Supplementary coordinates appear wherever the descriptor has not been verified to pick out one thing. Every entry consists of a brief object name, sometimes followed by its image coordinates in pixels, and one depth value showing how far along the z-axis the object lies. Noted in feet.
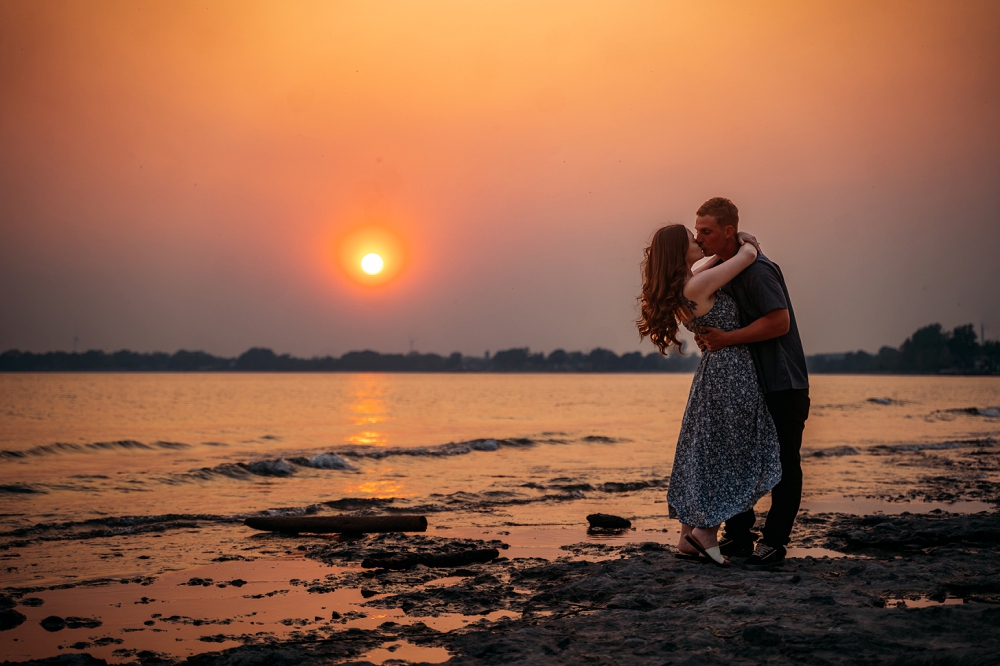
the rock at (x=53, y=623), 15.14
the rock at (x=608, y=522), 26.00
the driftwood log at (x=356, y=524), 24.71
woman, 16.38
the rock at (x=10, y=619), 15.28
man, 16.26
